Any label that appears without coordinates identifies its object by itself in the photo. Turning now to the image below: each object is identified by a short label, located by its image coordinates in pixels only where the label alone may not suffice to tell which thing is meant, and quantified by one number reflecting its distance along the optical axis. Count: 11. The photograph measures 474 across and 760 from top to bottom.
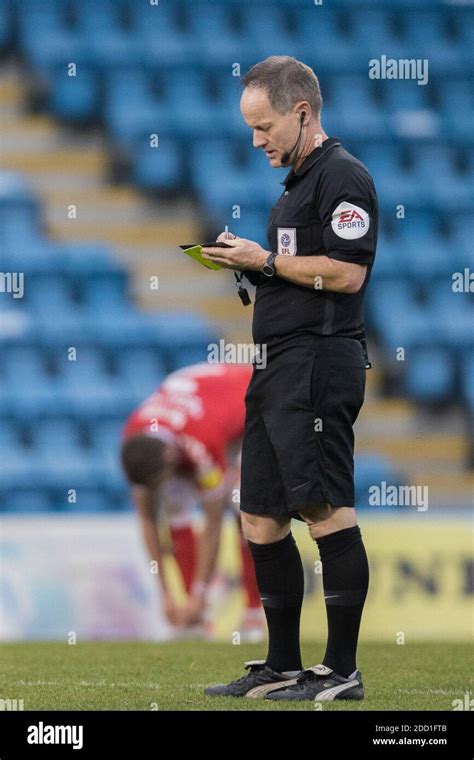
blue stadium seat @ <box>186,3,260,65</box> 11.28
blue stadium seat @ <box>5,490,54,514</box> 9.65
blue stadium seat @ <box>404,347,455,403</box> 10.30
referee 4.08
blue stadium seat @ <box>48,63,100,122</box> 11.20
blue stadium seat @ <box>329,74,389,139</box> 11.20
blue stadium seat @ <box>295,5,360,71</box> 11.37
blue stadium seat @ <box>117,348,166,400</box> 10.35
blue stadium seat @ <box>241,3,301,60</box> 11.29
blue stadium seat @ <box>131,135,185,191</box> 11.12
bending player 7.27
